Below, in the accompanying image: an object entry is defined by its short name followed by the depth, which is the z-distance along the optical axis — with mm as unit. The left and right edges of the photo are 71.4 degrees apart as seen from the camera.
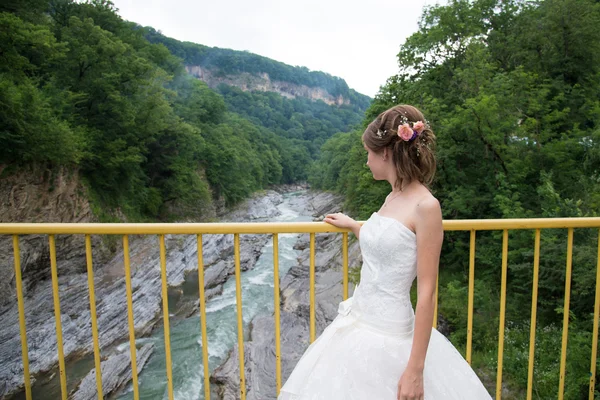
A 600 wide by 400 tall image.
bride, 1479
